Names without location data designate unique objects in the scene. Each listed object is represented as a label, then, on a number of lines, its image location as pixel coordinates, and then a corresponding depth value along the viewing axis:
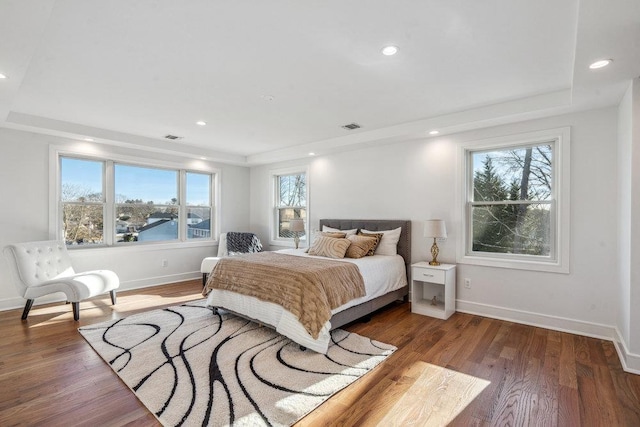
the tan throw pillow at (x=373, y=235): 4.24
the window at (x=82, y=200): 4.62
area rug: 1.99
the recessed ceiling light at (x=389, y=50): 2.30
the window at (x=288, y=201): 6.06
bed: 2.84
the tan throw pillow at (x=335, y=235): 4.51
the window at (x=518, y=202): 3.42
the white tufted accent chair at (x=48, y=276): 3.62
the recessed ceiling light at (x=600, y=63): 2.19
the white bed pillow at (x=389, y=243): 4.36
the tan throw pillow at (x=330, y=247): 4.05
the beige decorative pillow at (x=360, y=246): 4.10
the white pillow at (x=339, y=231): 4.71
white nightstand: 3.80
